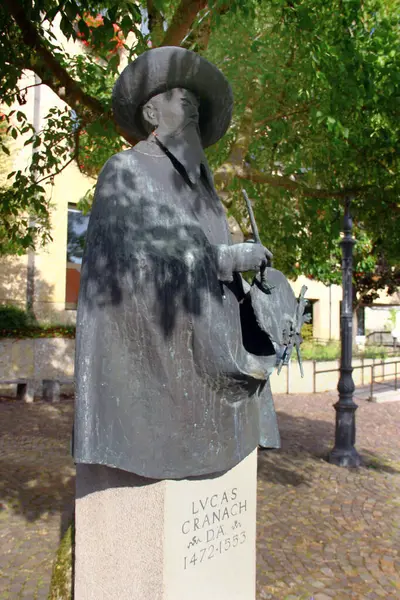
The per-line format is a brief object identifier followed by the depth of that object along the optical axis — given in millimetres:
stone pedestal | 2527
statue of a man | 2467
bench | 12867
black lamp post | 8508
